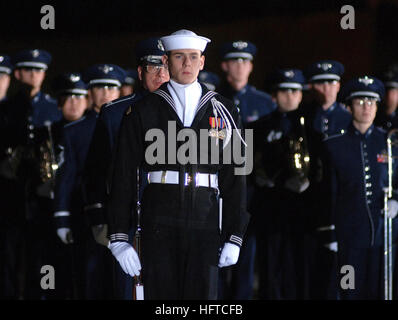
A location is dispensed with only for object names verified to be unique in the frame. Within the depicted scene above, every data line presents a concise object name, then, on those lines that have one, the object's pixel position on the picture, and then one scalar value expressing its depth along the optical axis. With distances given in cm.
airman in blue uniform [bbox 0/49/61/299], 2086
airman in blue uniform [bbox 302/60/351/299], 1869
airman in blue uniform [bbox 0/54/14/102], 2225
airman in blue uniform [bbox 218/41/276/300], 2133
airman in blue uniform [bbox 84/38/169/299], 1485
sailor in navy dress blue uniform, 1206
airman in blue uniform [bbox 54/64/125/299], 1787
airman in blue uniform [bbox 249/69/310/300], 1950
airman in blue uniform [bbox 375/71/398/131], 2184
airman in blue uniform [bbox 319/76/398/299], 1773
